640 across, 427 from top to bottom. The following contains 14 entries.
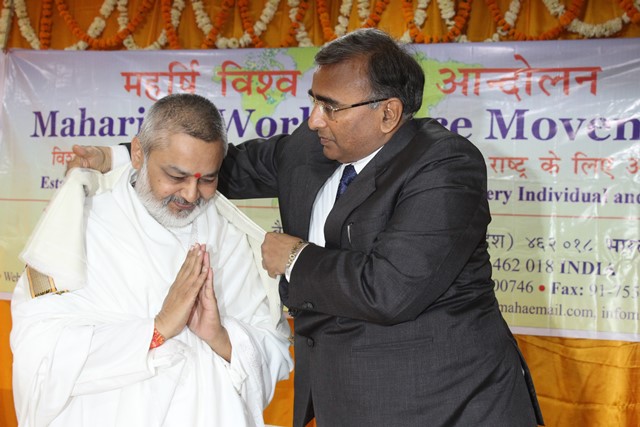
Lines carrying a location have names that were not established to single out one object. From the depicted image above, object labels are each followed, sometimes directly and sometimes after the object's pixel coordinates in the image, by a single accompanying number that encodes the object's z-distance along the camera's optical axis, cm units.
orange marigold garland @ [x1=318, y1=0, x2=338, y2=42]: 438
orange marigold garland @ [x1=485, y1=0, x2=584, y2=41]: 405
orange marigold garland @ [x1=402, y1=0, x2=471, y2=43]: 422
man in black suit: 199
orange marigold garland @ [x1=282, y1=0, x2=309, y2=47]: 444
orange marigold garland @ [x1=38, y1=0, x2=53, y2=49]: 486
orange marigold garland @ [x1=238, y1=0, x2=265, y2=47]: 452
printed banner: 400
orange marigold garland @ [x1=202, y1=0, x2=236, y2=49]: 454
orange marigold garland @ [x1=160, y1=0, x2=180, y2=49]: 462
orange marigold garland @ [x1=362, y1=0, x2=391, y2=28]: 429
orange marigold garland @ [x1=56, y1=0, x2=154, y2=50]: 470
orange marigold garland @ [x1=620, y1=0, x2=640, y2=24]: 396
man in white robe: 207
